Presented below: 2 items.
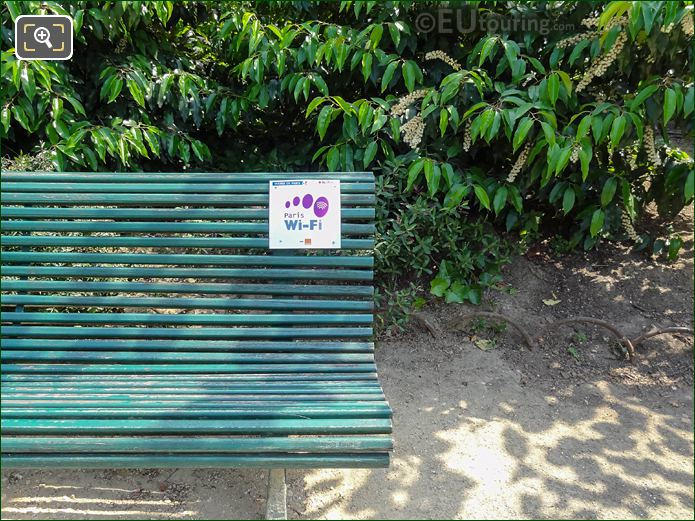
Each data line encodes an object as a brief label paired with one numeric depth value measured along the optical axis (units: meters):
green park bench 2.37
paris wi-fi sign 2.60
